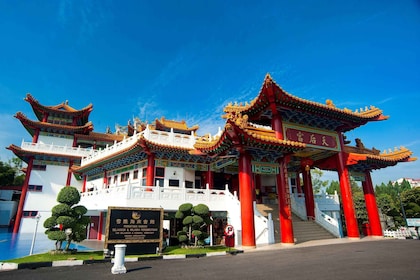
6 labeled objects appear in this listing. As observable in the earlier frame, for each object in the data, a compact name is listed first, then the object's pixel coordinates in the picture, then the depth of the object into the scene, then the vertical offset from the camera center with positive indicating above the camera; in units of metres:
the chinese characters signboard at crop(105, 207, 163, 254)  10.52 -0.65
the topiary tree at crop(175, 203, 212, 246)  12.59 -0.46
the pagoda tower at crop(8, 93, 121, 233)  26.97 +6.77
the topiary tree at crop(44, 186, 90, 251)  11.41 -0.27
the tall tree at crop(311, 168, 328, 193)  47.10 +5.08
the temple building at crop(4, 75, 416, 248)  13.99 +3.09
